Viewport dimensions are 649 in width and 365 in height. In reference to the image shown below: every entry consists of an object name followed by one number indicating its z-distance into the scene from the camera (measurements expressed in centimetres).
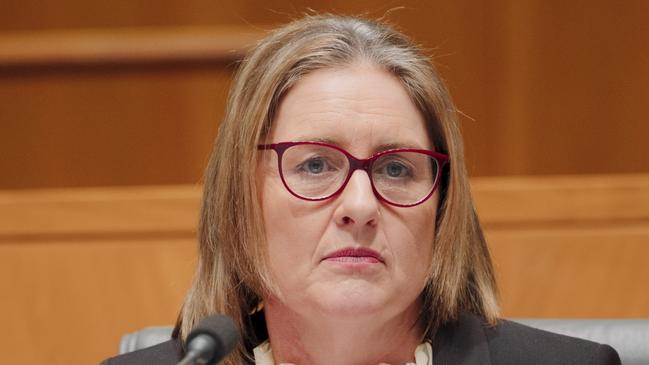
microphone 310
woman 327
